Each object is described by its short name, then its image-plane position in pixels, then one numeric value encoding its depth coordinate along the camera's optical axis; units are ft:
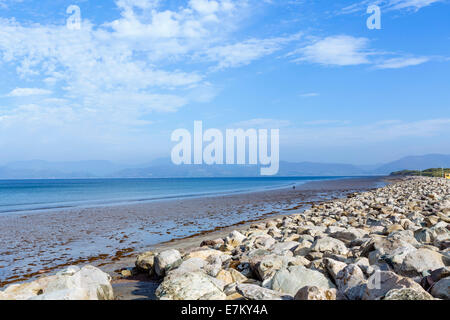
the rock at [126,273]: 24.21
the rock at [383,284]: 12.40
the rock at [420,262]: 15.20
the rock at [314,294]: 12.34
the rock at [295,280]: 15.01
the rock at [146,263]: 23.86
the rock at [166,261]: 22.11
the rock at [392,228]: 27.01
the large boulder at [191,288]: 14.38
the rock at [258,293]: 13.50
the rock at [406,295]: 11.04
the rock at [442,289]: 12.18
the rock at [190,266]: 20.01
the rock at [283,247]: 22.85
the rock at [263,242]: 25.71
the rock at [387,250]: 16.58
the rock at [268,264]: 17.34
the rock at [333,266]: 15.86
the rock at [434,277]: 13.35
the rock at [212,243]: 30.76
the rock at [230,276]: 17.26
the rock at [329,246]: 20.42
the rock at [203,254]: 23.39
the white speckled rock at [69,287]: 14.23
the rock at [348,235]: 24.88
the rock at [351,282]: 13.32
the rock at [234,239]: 29.32
